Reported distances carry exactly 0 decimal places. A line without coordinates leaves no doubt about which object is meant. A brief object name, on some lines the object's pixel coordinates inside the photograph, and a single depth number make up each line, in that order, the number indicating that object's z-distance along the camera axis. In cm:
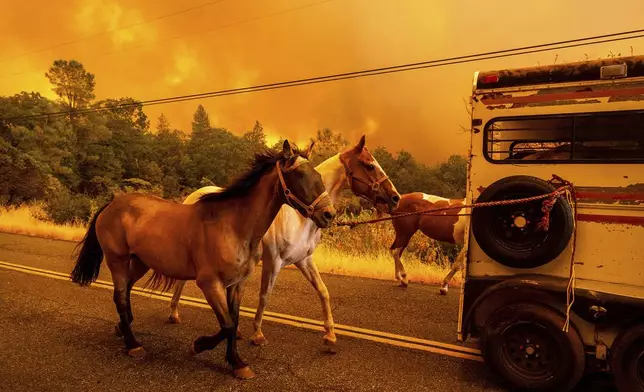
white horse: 500
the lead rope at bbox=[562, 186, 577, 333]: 369
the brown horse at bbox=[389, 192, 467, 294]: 852
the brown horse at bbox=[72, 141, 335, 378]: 411
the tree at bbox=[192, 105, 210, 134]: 6812
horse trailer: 365
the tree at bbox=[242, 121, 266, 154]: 6362
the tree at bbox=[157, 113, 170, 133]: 6407
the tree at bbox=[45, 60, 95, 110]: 4397
